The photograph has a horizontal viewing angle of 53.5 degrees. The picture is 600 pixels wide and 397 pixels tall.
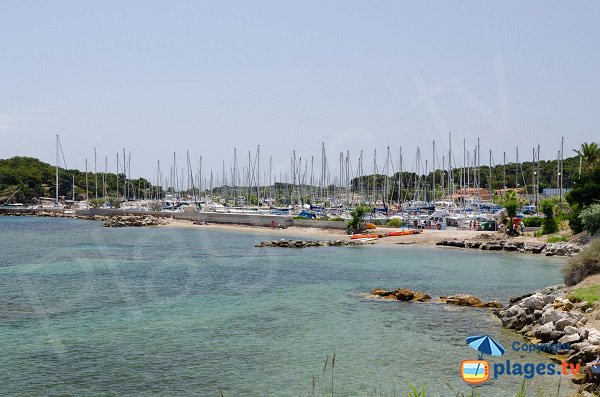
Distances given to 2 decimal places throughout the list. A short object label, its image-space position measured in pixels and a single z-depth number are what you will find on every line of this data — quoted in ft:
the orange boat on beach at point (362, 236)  241.76
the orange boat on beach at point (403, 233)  244.22
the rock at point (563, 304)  83.61
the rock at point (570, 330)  69.80
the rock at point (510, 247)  195.42
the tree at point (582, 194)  181.37
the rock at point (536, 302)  84.70
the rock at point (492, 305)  100.17
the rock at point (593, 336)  64.59
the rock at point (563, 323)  73.05
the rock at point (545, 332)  73.77
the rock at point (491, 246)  200.34
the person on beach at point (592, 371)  54.95
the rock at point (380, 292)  112.33
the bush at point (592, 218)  161.48
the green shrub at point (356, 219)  262.26
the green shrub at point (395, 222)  277.85
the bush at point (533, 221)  232.55
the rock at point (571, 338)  68.03
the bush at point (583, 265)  103.17
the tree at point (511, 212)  222.89
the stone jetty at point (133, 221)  351.42
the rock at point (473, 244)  207.21
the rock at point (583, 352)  62.44
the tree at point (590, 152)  204.85
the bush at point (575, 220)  187.42
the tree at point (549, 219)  206.18
